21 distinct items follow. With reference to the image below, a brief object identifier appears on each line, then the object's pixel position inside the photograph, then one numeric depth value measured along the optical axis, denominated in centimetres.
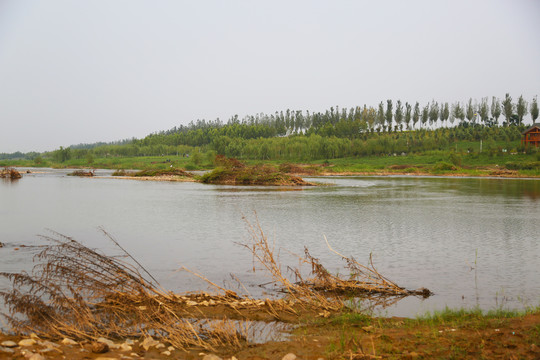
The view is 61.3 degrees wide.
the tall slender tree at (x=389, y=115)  14750
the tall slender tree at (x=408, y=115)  14825
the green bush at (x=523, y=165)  7899
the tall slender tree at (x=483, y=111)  13638
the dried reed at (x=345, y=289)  1023
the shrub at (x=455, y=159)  9094
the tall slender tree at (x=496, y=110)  13600
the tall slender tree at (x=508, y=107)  13188
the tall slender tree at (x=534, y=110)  12749
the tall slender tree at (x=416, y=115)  15138
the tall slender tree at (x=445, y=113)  14608
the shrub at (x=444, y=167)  8691
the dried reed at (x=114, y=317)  774
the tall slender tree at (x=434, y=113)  14488
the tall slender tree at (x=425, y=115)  14612
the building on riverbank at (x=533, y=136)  9988
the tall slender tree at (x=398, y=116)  14850
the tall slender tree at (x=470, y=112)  14000
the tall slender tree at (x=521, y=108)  12875
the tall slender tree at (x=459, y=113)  14024
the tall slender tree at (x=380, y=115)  14788
